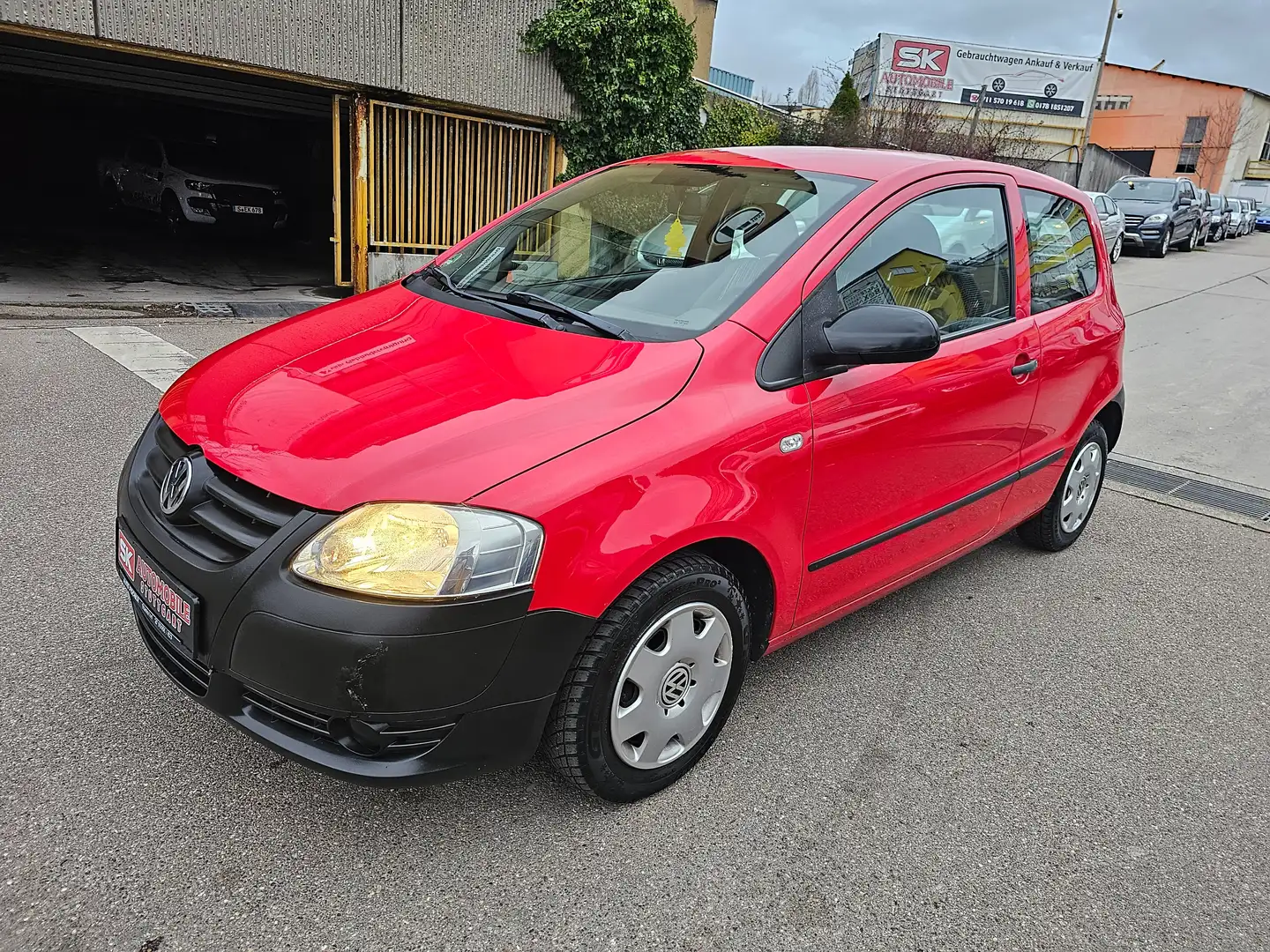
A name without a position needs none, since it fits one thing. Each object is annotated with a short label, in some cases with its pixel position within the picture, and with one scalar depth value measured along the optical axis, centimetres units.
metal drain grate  552
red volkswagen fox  202
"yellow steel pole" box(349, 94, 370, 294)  1038
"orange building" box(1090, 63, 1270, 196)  4877
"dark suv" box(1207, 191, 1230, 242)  2697
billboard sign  3688
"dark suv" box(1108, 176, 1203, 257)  2138
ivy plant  1116
